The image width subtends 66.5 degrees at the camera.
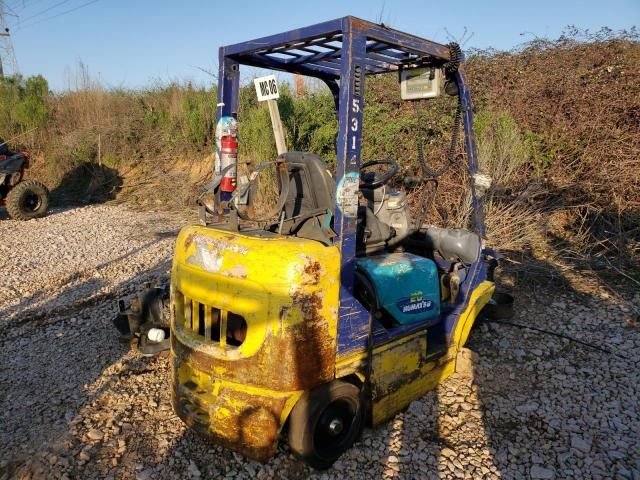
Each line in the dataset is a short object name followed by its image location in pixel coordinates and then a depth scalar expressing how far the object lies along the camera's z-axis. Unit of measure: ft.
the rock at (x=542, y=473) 8.54
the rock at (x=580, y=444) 9.23
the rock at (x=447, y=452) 9.05
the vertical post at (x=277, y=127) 22.52
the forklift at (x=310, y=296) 7.75
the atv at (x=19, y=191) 29.96
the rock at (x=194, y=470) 8.46
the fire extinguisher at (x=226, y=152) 10.15
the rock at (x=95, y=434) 9.35
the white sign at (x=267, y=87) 16.66
